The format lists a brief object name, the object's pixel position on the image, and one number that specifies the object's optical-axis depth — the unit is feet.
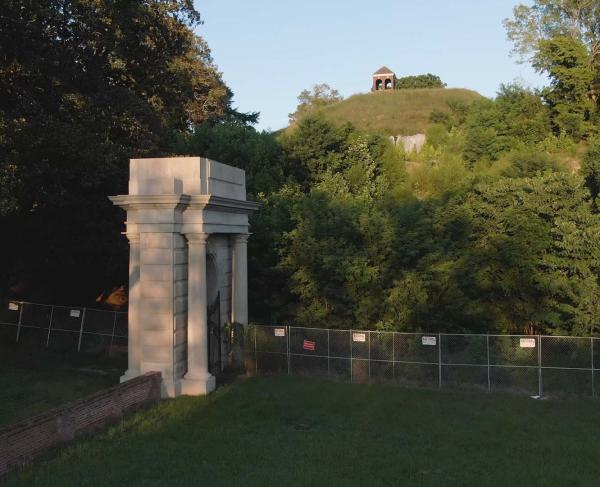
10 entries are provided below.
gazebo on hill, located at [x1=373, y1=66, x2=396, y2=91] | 393.70
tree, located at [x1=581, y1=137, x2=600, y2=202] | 111.75
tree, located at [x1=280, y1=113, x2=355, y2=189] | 122.72
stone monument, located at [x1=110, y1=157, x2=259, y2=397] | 56.90
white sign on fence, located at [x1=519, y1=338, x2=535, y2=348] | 59.16
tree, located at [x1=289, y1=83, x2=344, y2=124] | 373.61
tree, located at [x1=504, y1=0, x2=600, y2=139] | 144.46
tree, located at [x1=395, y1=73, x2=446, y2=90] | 410.52
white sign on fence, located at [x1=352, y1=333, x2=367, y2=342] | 65.05
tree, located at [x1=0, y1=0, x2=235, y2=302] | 71.31
